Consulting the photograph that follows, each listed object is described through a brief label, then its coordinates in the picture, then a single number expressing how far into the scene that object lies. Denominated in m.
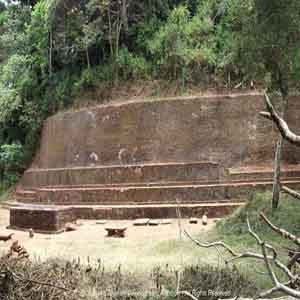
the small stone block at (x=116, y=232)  8.02
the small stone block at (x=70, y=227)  9.37
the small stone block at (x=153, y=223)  9.44
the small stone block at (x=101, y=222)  10.13
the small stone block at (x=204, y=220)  9.07
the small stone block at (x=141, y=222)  9.48
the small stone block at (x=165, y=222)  9.47
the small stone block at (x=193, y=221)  9.30
